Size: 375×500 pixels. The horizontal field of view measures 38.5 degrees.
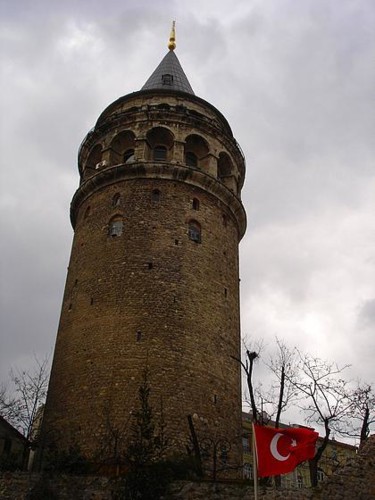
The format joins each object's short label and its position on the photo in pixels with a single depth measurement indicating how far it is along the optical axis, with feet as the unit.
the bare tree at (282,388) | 63.87
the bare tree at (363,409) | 69.10
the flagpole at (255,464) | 37.33
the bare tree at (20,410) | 88.89
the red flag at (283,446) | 39.04
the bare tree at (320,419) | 57.75
